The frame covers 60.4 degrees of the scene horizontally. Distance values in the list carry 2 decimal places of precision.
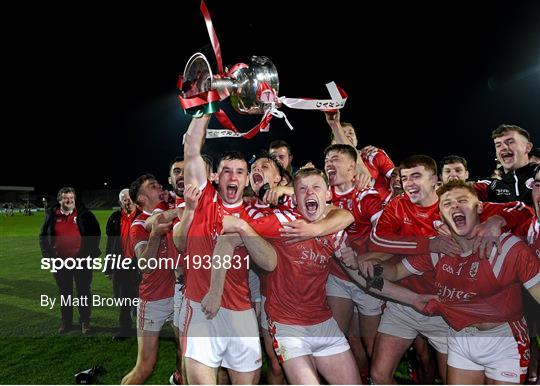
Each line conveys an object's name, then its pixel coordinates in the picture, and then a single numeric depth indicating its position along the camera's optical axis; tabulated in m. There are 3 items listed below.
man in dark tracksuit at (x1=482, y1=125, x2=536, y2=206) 3.32
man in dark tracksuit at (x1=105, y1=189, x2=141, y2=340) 5.24
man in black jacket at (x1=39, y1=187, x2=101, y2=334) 5.58
